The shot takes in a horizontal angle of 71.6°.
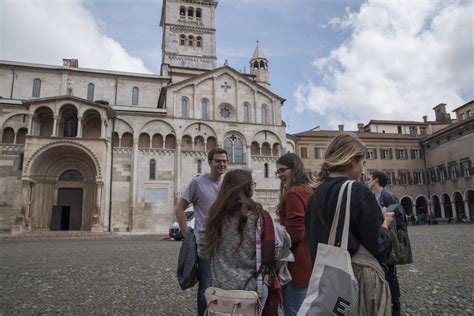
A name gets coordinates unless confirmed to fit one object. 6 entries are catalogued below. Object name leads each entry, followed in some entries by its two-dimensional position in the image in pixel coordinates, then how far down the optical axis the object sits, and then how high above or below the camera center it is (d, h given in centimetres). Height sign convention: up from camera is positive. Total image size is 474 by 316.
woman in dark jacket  198 +3
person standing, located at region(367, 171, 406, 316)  375 +12
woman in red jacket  300 -33
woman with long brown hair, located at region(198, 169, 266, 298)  262 -20
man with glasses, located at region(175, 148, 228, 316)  376 +26
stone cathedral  2647 +651
